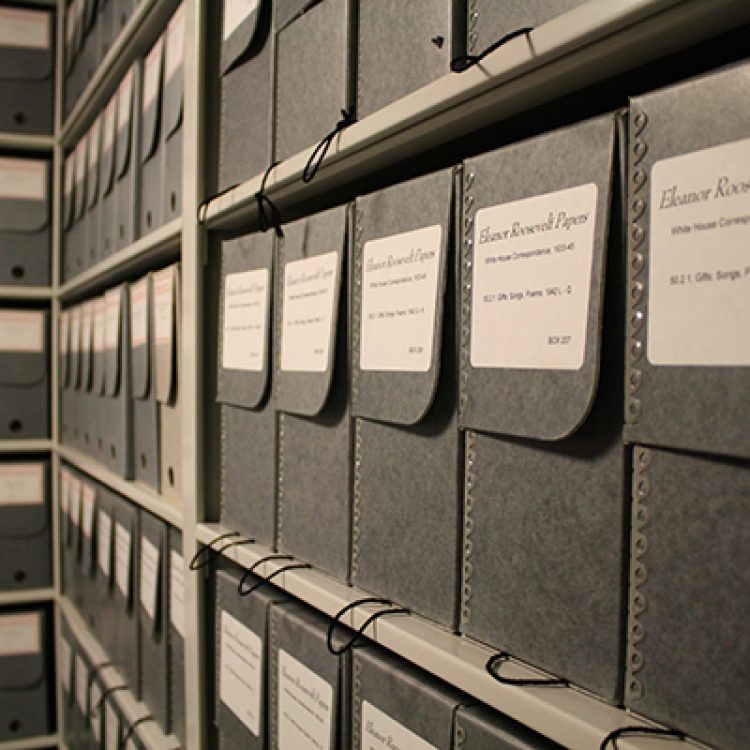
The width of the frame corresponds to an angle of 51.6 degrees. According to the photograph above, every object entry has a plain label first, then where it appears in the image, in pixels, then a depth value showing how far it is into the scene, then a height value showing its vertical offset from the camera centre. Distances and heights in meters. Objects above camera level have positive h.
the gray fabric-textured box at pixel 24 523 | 2.08 -0.47
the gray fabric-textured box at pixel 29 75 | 2.08 +0.74
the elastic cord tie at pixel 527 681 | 0.55 -0.23
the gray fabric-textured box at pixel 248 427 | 0.94 -0.10
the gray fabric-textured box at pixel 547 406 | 0.51 -0.03
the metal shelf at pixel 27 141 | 2.10 +0.56
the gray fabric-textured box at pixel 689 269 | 0.42 +0.05
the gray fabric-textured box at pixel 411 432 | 0.65 -0.07
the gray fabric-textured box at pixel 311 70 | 0.77 +0.30
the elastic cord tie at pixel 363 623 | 0.71 -0.25
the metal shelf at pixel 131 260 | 1.25 +0.17
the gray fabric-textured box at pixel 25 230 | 2.11 +0.33
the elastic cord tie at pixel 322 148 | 0.77 +0.21
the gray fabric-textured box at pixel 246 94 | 0.94 +0.33
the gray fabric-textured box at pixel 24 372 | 2.08 -0.06
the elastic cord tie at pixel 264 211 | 0.91 +0.17
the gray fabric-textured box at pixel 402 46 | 0.63 +0.27
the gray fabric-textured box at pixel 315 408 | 0.79 -0.06
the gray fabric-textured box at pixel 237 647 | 0.94 -0.38
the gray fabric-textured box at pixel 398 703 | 0.65 -0.31
